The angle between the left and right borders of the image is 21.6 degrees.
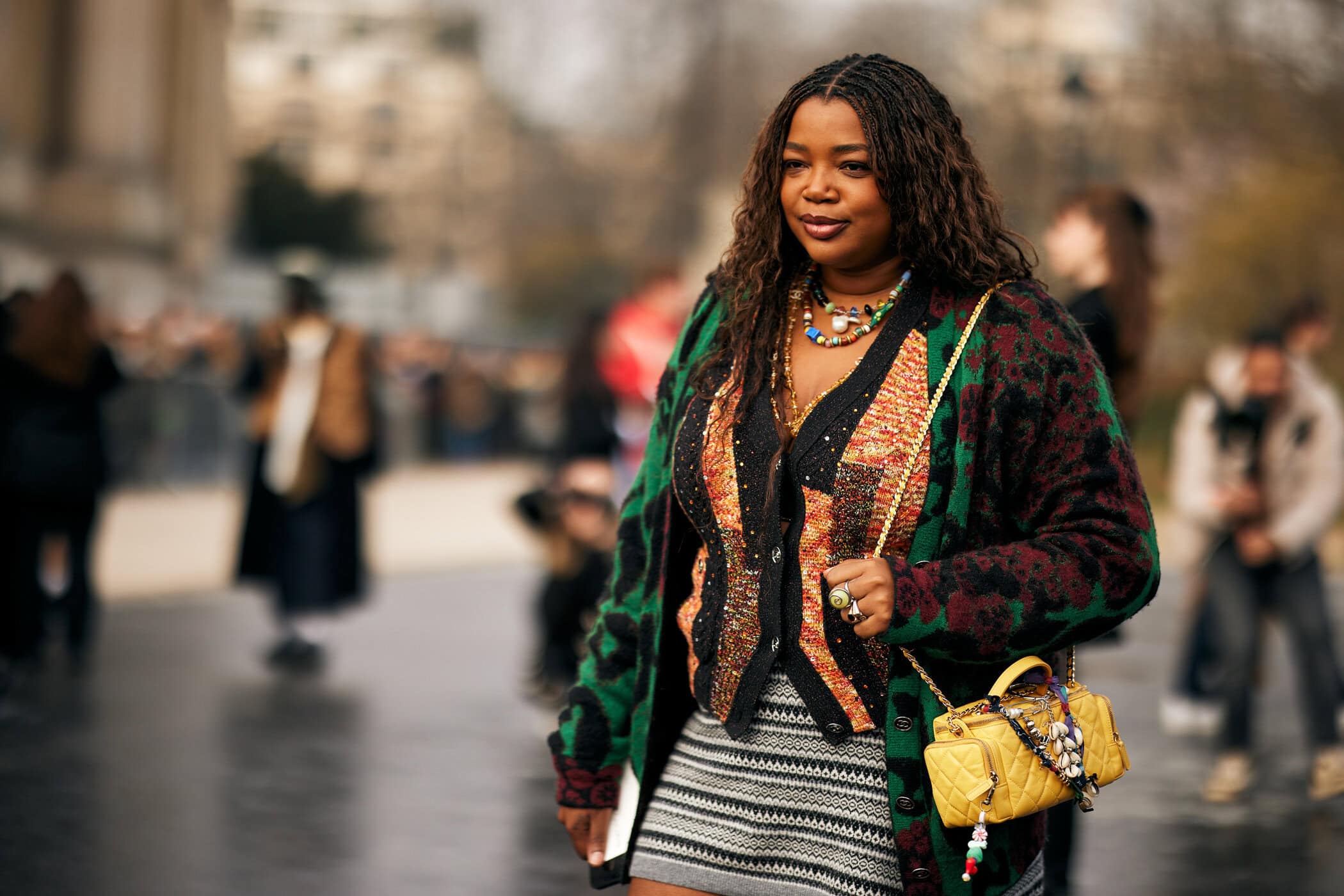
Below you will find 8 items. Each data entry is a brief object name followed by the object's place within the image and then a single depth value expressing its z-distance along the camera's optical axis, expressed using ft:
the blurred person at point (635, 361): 57.91
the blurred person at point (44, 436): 55.49
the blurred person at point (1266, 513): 45.79
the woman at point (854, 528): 16.62
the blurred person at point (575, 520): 51.98
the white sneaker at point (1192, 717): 53.76
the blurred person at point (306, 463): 61.32
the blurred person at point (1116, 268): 33.83
